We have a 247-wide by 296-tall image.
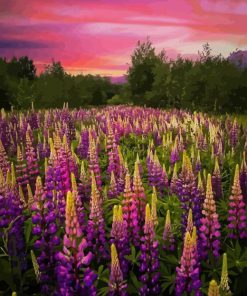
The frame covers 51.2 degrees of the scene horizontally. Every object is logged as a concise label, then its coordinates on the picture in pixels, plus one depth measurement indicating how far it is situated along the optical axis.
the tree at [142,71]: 24.50
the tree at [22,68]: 48.24
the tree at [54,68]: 33.35
